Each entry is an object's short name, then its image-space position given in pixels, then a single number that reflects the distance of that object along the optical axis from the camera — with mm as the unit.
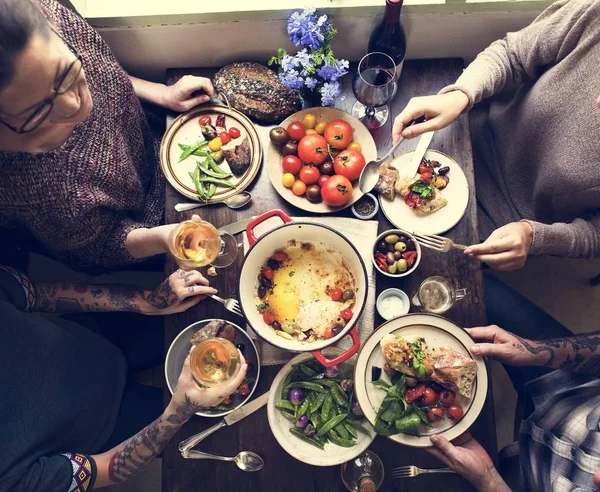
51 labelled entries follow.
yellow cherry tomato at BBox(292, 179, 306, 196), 1661
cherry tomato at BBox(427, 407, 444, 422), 1495
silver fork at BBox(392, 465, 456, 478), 1541
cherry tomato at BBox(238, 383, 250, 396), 1590
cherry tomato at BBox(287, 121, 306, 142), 1688
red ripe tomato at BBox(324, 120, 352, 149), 1671
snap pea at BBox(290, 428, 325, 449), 1548
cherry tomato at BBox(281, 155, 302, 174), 1657
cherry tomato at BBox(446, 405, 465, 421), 1492
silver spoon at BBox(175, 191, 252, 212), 1694
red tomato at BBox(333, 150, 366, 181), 1636
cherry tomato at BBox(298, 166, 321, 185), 1650
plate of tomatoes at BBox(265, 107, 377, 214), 1646
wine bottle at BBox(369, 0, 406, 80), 1652
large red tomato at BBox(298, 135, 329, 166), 1653
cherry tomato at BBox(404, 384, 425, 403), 1522
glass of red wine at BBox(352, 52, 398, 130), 1613
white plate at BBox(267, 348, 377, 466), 1505
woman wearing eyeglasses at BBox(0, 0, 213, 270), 1068
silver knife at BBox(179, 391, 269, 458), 1574
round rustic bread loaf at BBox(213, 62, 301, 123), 1730
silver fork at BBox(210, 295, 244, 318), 1632
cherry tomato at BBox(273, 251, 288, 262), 1595
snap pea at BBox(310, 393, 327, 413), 1569
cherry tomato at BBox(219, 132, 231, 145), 1730
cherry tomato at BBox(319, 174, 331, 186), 1663
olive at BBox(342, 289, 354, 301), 1568
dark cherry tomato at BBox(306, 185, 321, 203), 1642
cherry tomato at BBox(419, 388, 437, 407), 1518
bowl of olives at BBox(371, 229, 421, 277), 1610
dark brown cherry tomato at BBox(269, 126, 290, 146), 1669
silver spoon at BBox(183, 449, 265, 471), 1564
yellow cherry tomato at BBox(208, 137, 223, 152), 1716
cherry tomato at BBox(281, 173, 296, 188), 1667
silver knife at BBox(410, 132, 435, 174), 1688
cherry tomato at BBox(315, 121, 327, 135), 1712
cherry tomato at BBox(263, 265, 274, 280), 1587
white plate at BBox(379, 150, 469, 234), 1664
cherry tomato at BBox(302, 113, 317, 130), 1714
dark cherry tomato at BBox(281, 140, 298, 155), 1677
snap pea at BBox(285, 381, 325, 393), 1578
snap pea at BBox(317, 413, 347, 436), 1546
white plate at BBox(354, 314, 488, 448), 1493
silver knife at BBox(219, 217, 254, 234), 1678
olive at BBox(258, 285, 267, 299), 1587
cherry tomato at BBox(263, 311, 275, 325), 1534
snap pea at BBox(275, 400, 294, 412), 1558
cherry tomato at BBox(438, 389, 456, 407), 1503
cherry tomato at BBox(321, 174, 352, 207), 1598
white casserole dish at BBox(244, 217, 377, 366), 1616
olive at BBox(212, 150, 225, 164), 1717
